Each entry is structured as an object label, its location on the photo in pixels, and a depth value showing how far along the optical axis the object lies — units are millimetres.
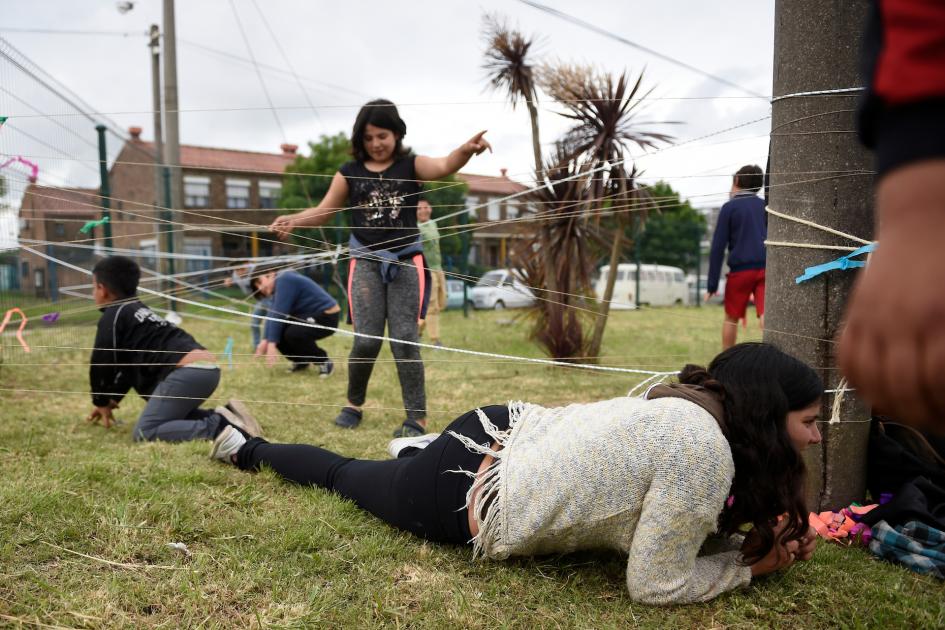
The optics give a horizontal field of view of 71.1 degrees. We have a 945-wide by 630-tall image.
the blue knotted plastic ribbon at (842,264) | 1985
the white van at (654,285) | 18953
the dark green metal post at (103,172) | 8242
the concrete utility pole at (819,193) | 1974
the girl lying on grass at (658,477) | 1558
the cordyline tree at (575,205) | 5492
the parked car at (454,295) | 14461
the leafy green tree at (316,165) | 22000
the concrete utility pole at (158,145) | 10438
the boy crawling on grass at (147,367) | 3188
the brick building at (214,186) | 21188
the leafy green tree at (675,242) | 19703
